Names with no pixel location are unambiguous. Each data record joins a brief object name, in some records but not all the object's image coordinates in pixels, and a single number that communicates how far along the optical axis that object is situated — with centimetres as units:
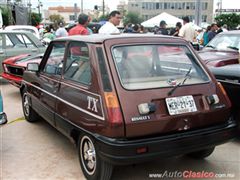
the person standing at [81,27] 681
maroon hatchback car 293
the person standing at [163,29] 1278
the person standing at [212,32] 1191
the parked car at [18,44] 884
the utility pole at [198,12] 1463
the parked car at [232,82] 412
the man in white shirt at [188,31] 995
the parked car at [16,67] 711
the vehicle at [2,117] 388
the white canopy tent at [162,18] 2359
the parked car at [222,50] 605
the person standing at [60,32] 1150
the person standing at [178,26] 1361
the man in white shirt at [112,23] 656
